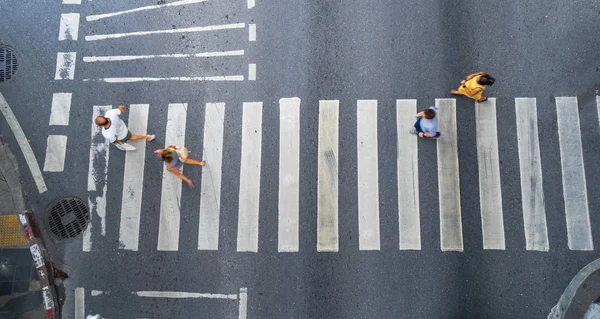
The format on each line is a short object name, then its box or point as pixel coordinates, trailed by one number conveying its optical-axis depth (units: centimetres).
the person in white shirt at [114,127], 841
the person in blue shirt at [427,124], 824
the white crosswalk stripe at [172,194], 912
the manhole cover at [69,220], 934
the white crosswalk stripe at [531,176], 872
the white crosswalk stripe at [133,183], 920
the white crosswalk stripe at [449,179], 879
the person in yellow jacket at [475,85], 828
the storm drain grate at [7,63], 1002
